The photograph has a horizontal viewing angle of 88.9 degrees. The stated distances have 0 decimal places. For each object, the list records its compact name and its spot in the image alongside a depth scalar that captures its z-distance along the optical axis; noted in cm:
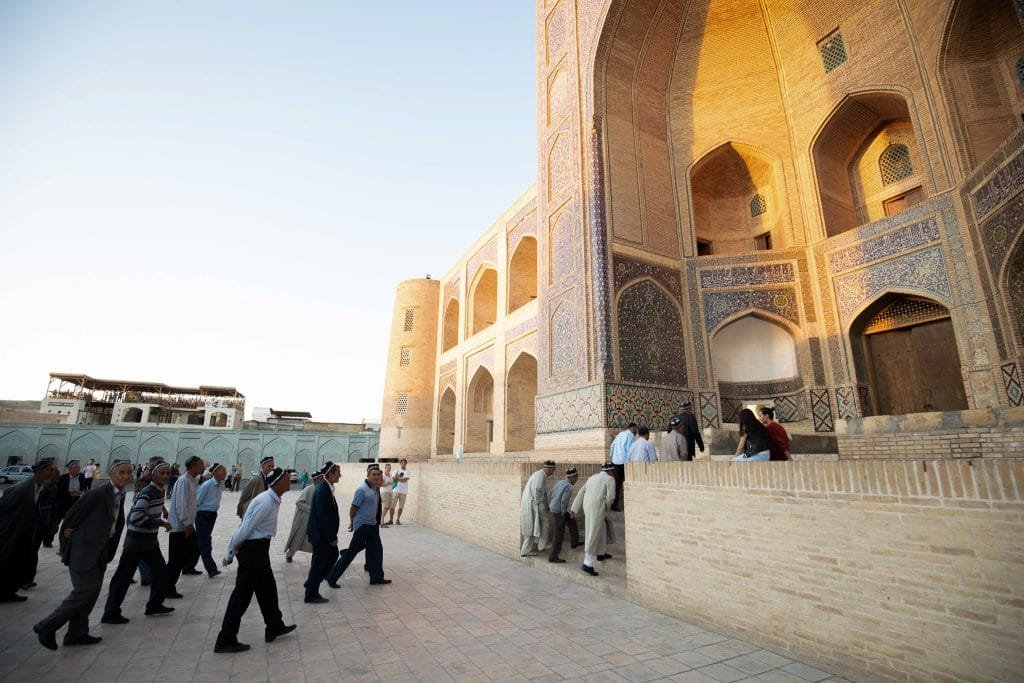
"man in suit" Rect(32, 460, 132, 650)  289
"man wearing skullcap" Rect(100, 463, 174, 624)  343
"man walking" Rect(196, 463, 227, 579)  477
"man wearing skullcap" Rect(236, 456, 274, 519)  586
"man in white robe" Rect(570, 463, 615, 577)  451
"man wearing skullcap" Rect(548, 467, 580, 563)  517
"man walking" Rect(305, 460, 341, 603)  402
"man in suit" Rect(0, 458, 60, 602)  360
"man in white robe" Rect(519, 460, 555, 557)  527
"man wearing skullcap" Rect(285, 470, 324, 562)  546
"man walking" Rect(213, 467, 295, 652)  290
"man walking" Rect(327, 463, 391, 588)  454
